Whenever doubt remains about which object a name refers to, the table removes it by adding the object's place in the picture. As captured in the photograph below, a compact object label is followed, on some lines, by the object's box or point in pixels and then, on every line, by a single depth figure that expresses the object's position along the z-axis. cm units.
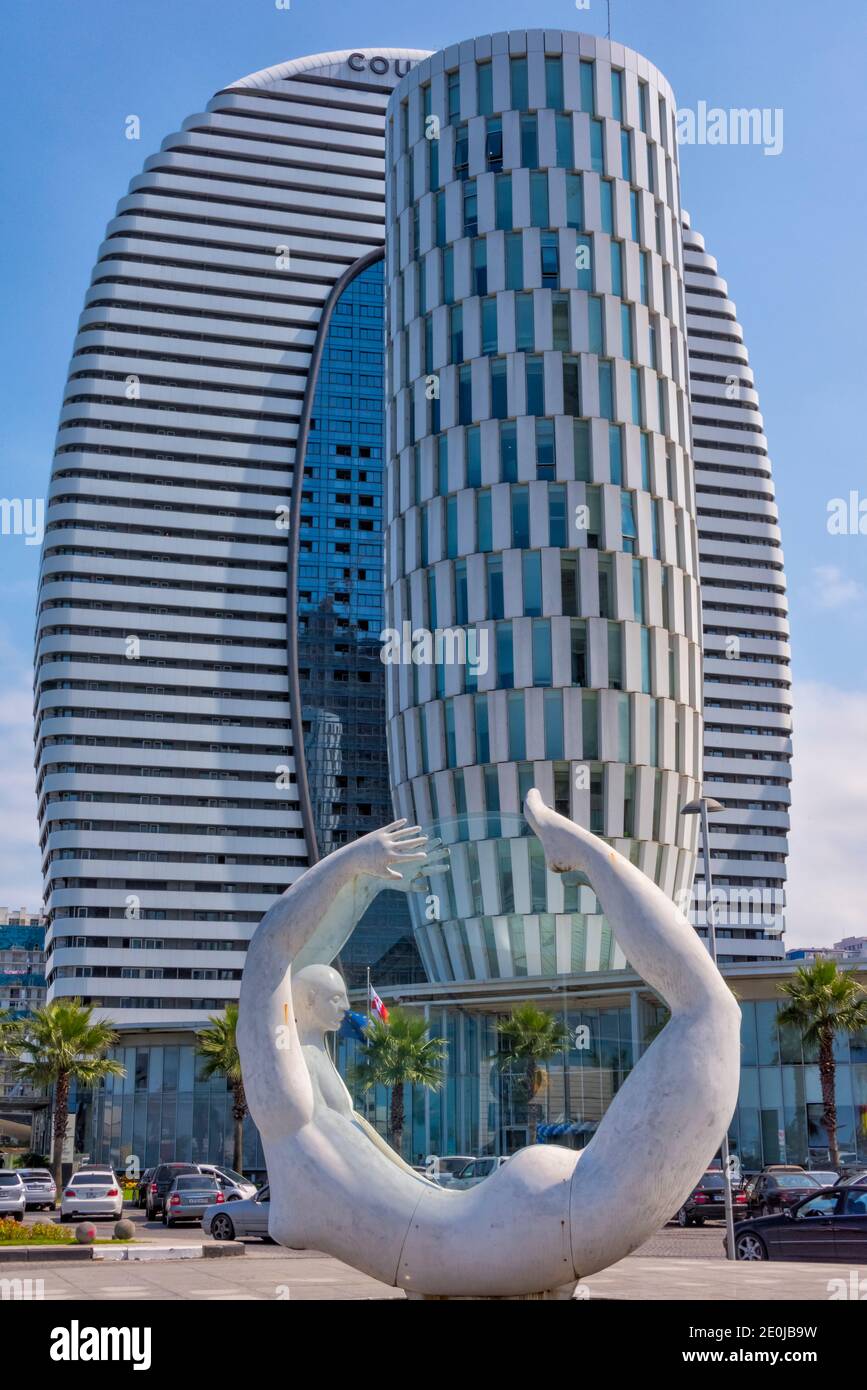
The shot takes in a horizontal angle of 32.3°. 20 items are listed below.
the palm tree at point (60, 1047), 5394
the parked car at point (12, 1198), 3666
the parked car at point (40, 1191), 5278
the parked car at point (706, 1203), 3612
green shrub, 2706
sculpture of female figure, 1254
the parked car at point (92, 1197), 4106
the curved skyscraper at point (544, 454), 6481
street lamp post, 2598
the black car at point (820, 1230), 2291
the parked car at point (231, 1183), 3919
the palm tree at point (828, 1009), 4569
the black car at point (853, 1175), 3524
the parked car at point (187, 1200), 3756
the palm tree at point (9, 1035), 5272
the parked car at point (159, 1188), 4272
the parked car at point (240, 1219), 3066
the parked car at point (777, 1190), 3412
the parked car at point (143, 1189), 4672
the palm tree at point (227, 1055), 5666
